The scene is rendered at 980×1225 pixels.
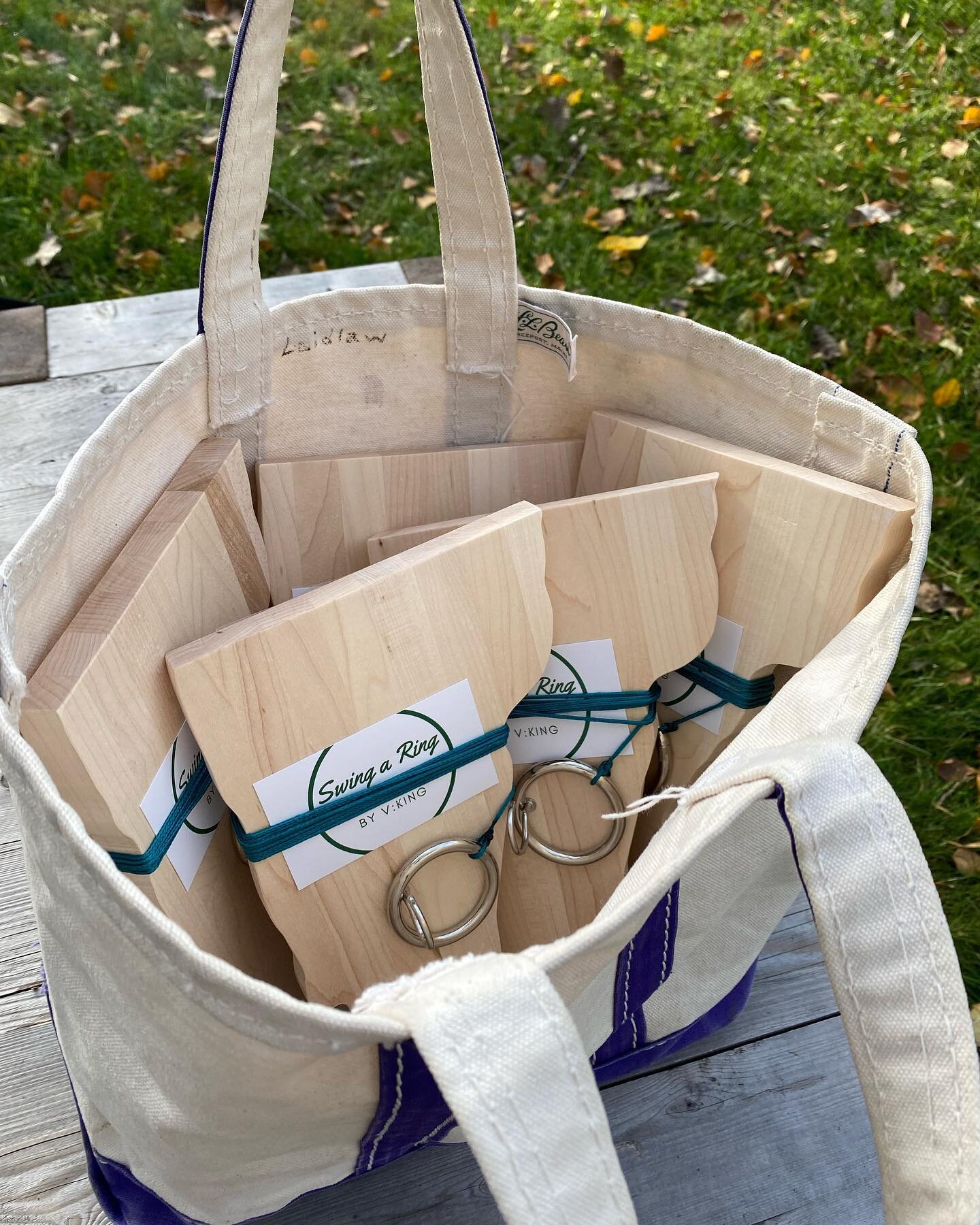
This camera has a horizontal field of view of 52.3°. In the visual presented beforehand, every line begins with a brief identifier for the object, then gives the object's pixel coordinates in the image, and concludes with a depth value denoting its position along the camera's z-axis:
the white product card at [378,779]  0.69
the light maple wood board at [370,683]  0.66
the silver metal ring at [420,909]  0.73
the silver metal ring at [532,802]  0.82
